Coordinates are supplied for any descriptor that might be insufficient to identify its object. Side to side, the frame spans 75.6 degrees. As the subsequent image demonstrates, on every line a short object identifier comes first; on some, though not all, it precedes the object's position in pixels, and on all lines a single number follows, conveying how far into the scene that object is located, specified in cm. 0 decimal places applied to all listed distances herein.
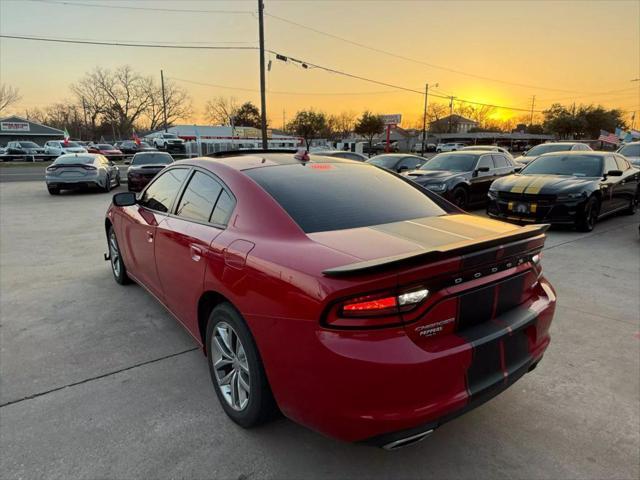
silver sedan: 1330
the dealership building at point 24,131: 6094
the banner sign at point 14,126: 6070
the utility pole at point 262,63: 2059
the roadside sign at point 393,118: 4433
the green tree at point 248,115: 8250
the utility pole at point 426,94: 4859
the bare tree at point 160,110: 8056
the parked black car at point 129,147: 4209
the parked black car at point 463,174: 977
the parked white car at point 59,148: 3564
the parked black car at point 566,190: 765
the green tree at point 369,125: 5906
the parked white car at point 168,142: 4157
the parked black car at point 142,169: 1376
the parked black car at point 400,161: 1299
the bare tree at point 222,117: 8812
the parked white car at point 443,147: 5433
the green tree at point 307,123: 6216
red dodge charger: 168
